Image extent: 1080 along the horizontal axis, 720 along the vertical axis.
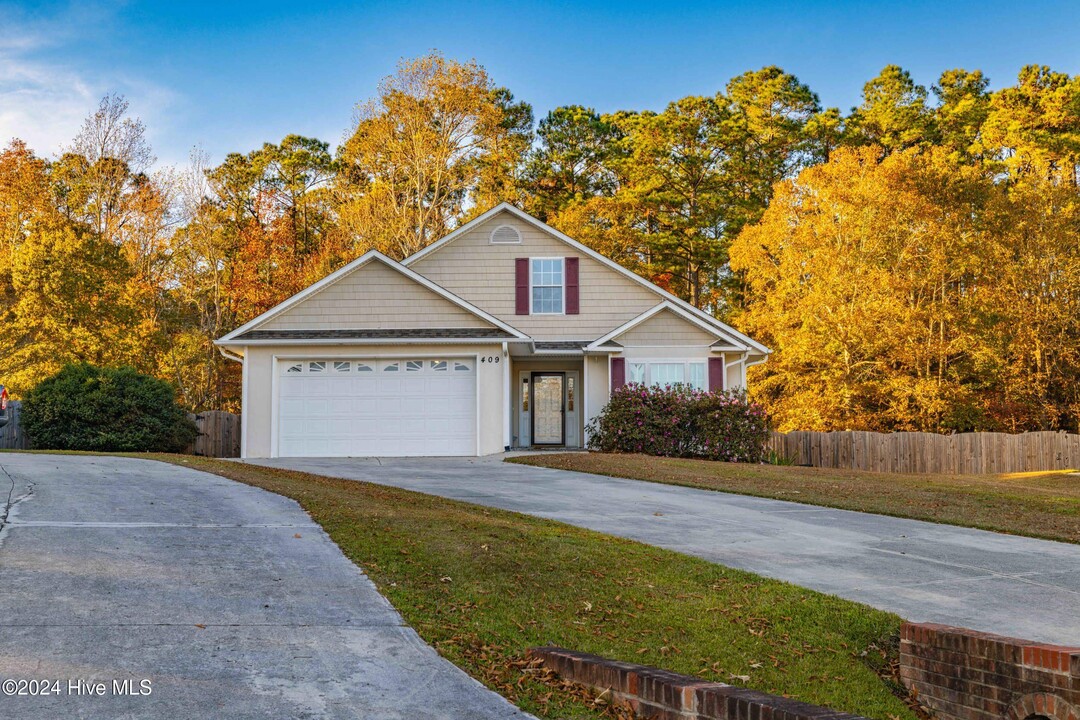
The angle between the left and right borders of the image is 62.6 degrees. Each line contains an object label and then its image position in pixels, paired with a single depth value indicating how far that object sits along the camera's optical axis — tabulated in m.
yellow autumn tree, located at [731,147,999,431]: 26.17
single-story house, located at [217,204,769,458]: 19.98
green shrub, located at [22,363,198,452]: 20.69
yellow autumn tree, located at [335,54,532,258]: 32.84
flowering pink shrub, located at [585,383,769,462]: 20.25
